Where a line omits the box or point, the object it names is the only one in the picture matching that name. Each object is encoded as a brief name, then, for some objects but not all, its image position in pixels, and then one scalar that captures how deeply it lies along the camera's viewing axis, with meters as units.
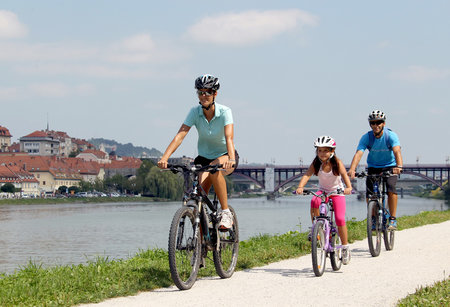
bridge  151.65
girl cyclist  11.99
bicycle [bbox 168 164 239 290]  9.47
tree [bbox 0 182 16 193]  166.87
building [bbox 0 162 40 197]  178.82
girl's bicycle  11.07
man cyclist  14.70
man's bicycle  14.26
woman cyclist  10.22
